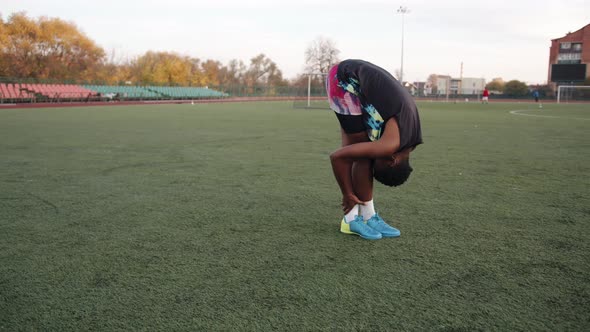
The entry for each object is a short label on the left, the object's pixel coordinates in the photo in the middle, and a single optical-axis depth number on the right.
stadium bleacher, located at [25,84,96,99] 35.19
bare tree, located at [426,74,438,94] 123.28
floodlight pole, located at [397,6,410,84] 57.21
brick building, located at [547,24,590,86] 79.12
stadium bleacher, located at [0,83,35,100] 32.50
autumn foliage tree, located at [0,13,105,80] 53.19
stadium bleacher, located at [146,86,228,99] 49.44
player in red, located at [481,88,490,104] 52.69
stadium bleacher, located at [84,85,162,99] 42.67
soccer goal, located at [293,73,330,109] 58.38
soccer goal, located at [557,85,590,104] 55.91
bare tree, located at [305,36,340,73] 76.91
